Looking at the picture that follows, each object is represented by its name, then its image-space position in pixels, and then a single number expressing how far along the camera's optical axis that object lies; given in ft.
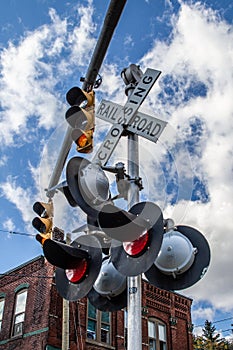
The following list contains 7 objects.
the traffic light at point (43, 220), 16.22
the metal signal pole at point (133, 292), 11.98
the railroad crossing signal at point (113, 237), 12.12
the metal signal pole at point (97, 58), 13.12
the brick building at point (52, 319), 53.42
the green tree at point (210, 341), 163.15
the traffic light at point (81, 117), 14.28
